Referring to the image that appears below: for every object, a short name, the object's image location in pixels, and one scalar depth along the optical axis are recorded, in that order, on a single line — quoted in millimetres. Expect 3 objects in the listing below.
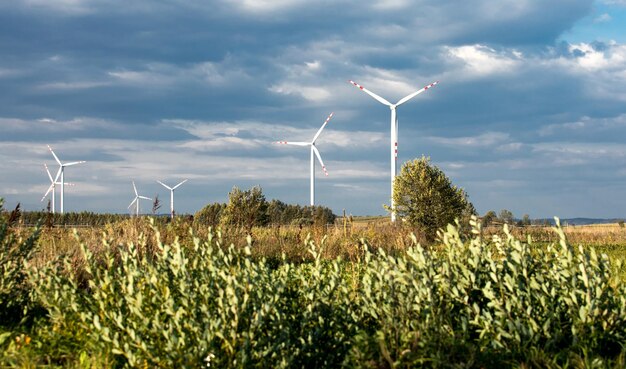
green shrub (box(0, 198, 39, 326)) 7867
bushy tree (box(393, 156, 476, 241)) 30406
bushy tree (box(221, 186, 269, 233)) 45000
